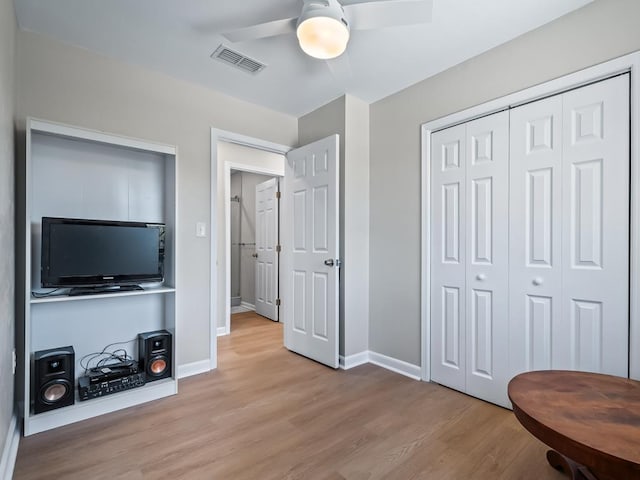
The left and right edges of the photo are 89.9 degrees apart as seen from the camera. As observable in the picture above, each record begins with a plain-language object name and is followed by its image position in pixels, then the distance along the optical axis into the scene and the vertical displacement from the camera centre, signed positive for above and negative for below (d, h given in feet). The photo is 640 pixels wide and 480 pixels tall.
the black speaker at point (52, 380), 6.27 -2.84
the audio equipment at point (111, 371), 7.08 -3.06
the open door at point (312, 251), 9.64 -0.44
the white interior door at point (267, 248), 15.60 -0.55
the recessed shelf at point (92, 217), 6.54 +0.42
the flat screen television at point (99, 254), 6.68 -0.38
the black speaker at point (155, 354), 7.69 -2.85
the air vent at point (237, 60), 7.68 +4.46
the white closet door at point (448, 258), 8.09 -0.54
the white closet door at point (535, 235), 6.52 +0.04
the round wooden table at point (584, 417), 3.13 -2.11
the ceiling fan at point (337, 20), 5.11 +3.63
